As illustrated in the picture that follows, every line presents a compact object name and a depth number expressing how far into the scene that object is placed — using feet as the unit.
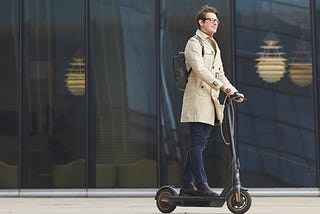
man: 40.70
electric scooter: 39.68
